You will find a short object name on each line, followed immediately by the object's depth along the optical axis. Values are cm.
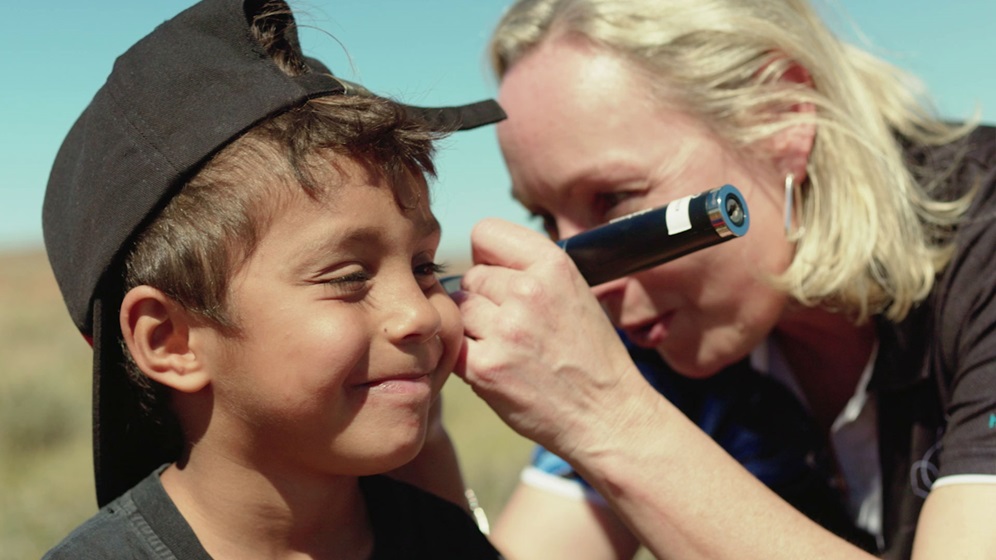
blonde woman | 92
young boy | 71
